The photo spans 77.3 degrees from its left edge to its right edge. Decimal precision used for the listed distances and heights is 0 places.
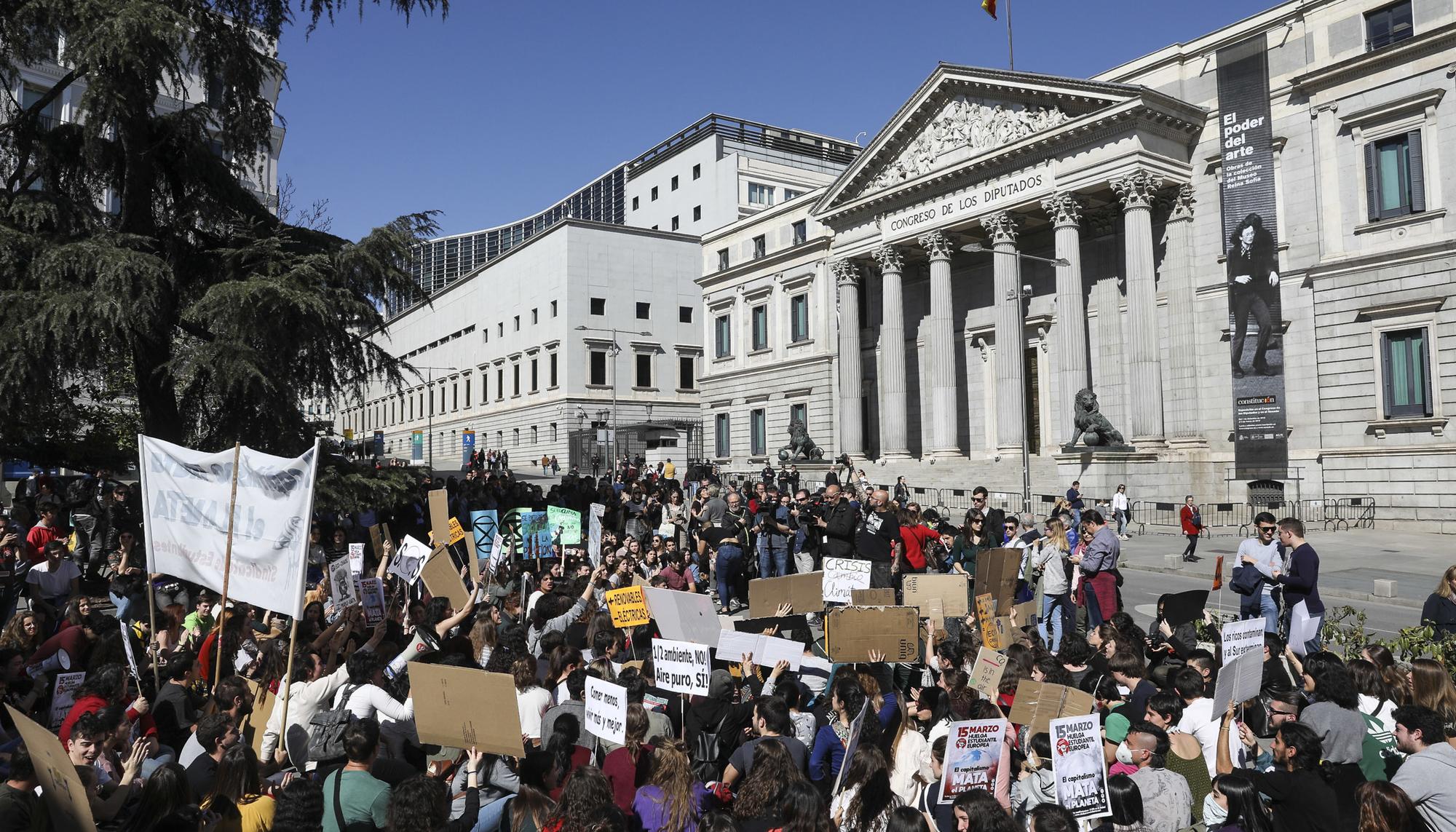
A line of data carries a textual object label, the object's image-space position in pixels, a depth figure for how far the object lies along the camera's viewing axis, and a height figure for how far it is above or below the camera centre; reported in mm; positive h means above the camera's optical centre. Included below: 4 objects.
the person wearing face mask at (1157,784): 4820 -1850
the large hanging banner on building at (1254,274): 28125 +5187
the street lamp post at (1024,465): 25627 -595
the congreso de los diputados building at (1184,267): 26062 +6007
